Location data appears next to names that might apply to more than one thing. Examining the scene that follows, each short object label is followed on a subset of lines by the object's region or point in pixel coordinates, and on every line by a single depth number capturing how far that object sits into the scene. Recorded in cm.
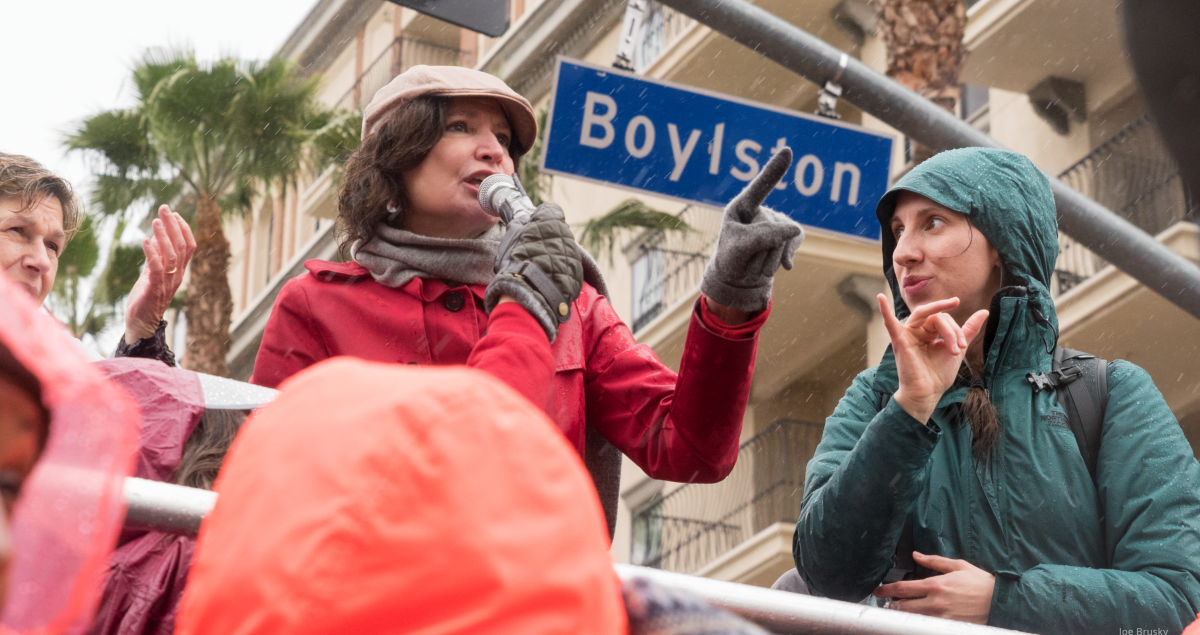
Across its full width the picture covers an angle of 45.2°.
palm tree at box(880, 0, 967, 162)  939
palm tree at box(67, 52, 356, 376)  1491
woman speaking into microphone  263
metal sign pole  520
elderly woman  347
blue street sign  570
